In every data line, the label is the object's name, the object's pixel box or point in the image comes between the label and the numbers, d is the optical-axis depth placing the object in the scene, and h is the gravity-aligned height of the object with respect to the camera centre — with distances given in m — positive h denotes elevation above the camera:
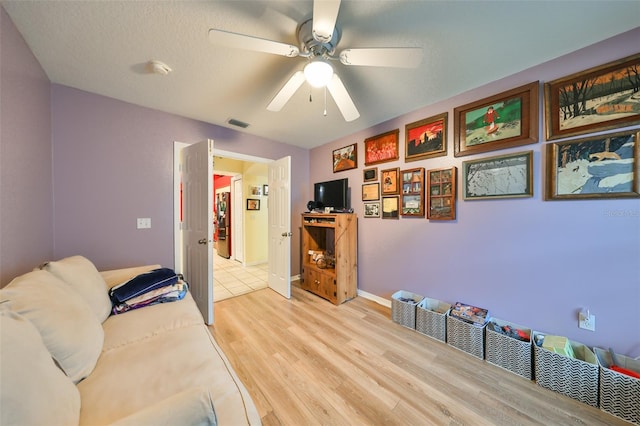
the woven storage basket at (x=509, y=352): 1.54 -1.10
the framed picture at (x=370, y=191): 2.80 +0.28
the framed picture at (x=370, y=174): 2.81 +0.51
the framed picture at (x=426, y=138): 2.21 +0.82
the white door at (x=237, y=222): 4.71 -0.24
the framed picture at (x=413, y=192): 2.36 +0.23
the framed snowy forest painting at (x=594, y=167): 1.38 +0.31
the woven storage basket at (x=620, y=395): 1.21 -1.10
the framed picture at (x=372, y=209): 2.80 +0.03
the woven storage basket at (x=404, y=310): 2.14 -1.05
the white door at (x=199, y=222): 2.17 -0.12
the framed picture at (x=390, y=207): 2.59 +0.06
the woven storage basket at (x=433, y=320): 1.95 -1.06
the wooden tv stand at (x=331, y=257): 2.73 -0.67
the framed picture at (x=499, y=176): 1.73 +0.31
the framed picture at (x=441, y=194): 2.12 +0.19
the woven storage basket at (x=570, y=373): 1.32 -1.09
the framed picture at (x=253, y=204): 4.62 +0.18
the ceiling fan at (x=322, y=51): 1.06 +0.95
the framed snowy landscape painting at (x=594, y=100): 1.38 +0.79
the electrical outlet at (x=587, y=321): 1.49 -0.80
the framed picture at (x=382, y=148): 2.60 +0.84
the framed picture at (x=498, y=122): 1.71 +0.81
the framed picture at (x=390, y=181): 2.58 +0.39
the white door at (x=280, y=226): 2.91 -0.21
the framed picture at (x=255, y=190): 4.70 +0.50
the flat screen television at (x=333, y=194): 2.98 +0.27
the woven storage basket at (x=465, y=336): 1.75 -1.10
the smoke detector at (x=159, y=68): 1.63 +1.17
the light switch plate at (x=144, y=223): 2.28 -0.12
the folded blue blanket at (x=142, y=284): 1.55 -0.58
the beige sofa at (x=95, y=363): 0.58 -0.62
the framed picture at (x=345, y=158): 3.07 +0.82
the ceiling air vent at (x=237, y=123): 2.62 +1.17
